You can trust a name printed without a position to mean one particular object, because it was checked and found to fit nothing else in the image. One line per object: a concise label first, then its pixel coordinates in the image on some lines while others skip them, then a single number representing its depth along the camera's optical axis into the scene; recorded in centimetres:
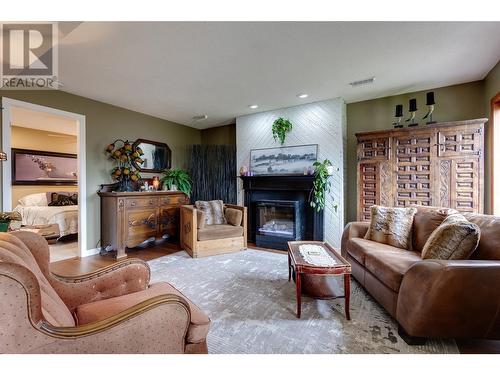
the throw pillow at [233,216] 391
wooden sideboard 342
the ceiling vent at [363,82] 302
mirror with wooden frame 431
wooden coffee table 180
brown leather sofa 136
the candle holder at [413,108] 328
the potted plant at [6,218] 205
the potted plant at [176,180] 461
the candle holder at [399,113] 341
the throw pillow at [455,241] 158
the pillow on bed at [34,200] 477
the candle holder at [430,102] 317
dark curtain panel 493
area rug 152
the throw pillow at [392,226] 240
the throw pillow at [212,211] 396
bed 425
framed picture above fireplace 407
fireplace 395
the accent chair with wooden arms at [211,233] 345
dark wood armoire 277
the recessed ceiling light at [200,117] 462
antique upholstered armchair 72
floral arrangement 382
